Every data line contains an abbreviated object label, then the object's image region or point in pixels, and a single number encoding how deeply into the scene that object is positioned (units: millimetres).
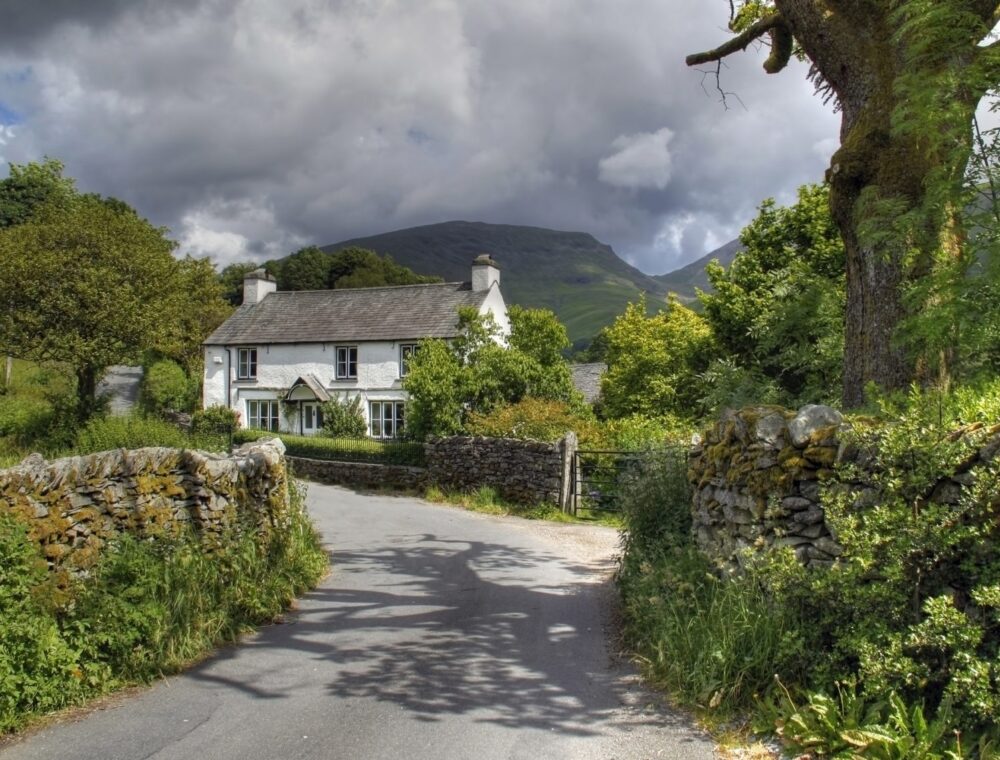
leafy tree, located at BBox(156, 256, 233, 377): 40188
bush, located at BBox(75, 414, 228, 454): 18953
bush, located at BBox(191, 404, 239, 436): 35753
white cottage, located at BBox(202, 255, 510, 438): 37406
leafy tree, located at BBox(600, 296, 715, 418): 23953
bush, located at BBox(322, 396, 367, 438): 36062
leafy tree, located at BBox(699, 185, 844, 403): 9953
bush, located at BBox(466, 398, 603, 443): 19719
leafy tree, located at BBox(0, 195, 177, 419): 23469
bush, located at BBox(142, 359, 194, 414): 44875
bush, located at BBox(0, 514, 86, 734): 5770
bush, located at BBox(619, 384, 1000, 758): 4551
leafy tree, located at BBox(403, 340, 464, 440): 23000
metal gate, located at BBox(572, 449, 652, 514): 17328
